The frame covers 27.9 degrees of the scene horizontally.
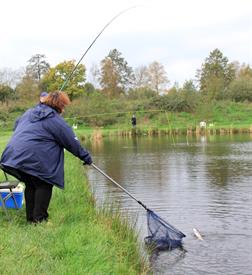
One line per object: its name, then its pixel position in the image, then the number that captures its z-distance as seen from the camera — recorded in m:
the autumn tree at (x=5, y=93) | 60.56
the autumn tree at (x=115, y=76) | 71.88
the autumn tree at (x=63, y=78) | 58.53
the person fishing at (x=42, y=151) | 6.48
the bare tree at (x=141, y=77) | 74.88
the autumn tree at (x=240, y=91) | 60.34
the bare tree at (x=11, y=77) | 69.38
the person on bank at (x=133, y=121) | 46.35
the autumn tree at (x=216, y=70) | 68.31
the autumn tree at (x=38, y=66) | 72.31
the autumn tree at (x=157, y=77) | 72.62
